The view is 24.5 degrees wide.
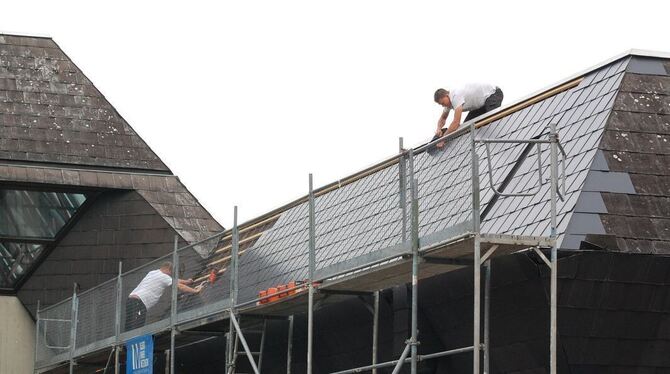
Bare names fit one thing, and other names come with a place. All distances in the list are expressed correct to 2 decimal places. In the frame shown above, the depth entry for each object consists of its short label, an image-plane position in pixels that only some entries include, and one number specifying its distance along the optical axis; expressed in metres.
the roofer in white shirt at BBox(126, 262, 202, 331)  23.08
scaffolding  15.70
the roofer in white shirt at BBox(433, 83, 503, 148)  19.47
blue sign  22.69
